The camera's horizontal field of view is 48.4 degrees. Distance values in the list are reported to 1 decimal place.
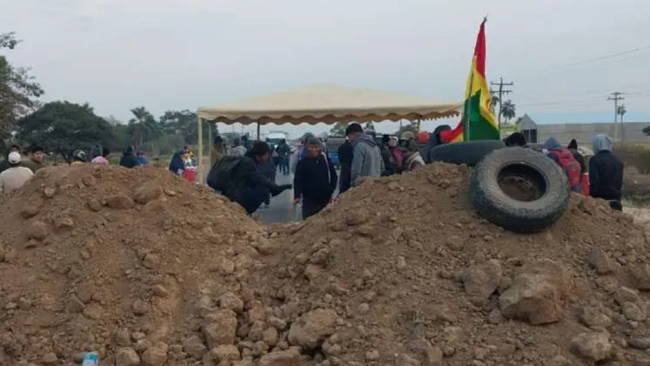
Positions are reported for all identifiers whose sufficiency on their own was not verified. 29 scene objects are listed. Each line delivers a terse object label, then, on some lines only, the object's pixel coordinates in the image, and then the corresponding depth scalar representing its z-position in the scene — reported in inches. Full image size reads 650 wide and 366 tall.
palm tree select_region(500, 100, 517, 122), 3890.3
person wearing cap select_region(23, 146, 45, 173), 335.0
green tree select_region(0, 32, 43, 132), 1166.3
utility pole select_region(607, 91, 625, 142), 2619.6
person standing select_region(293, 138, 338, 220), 291.7
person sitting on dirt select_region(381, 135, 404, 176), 355.9
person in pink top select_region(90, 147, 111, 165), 335.9
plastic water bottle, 156.7
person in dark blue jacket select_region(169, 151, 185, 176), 521.0
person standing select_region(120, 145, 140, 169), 413.4
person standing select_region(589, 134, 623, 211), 299.8
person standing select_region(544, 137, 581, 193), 293.9
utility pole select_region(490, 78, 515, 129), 2169.3
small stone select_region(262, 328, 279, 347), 160.1
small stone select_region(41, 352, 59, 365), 161.3
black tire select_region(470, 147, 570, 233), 180.1
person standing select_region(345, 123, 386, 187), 297.9
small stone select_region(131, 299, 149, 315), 171.8
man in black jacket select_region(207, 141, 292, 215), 293.9
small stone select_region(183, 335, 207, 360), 162.1
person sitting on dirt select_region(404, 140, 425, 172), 298.3
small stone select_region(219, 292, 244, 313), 172.1
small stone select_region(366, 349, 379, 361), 149.2
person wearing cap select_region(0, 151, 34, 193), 294.5
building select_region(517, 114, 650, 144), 2304.4
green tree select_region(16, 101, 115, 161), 1836.9
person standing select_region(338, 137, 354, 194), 329.4
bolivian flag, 273.3
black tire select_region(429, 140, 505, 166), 212.5
